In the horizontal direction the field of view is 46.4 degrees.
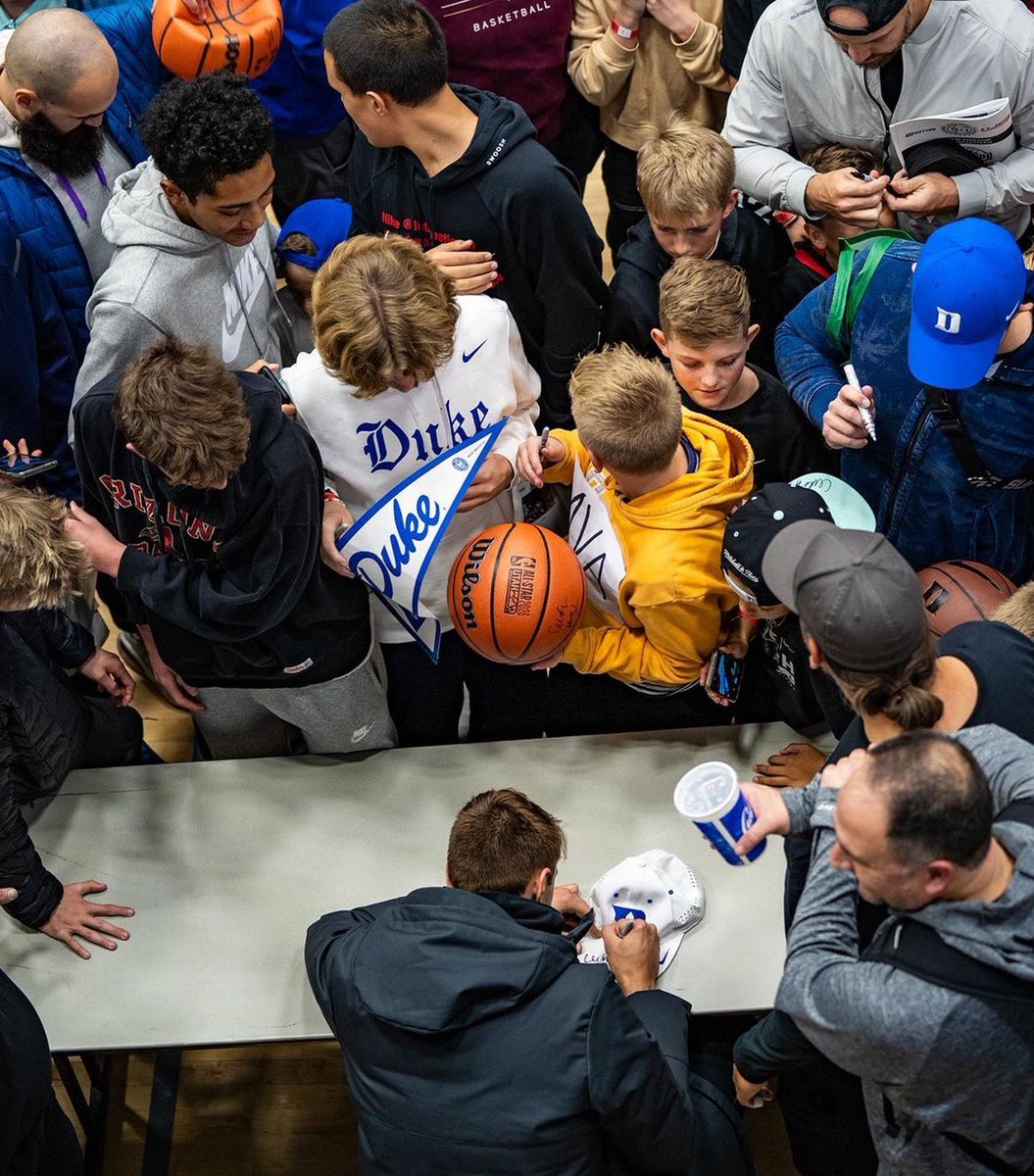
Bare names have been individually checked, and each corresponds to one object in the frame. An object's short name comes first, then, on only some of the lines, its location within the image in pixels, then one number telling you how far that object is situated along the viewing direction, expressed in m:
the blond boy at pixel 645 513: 2.65
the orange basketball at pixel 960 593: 2.65
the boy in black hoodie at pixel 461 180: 3.01
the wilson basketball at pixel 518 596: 2.67
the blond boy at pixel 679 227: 3.11
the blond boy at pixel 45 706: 2.48
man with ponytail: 2.01
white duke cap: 2.70
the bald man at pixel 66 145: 2.94
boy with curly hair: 2.81
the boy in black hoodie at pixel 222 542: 2.45
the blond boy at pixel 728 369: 2.93
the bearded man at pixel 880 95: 2.97
